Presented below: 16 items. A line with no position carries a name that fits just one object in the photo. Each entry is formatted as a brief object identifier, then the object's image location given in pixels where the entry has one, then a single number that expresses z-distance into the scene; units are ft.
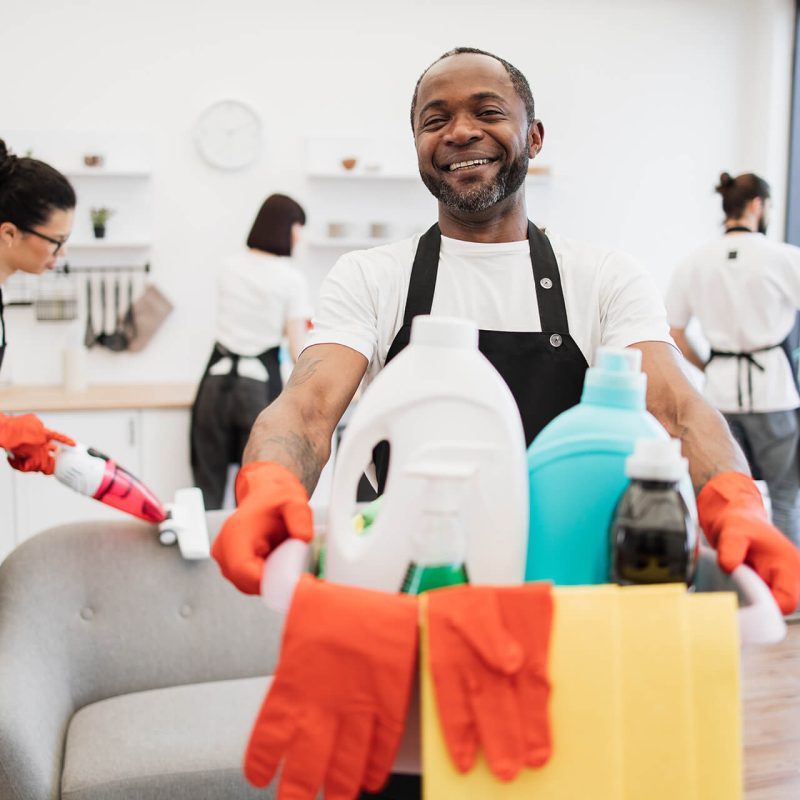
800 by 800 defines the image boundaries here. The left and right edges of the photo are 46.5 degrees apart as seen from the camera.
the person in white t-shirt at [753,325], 10.55
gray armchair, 5.76
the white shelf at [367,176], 14.71
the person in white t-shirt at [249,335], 11.66
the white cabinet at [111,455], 12.02
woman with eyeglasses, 7.58
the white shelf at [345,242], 14.67
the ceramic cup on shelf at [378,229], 14.97
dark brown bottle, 2.36
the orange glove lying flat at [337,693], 2.20
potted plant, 14.11
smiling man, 3.99
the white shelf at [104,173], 13.96
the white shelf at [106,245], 14.08
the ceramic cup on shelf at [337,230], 14.74
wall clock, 14.55
